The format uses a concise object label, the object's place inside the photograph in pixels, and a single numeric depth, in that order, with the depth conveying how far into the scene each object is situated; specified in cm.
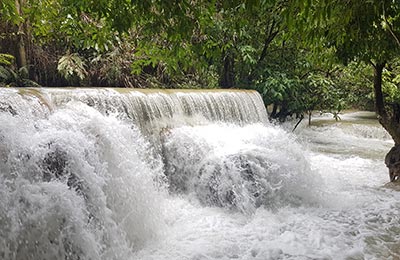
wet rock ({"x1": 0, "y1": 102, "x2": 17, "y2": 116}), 373
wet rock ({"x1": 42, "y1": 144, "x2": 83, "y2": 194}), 345
